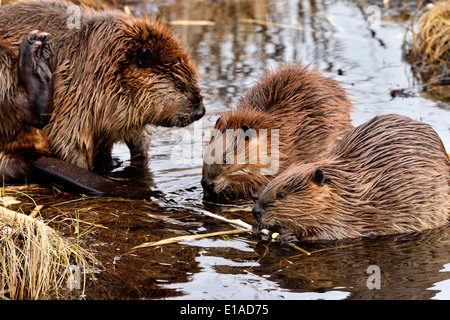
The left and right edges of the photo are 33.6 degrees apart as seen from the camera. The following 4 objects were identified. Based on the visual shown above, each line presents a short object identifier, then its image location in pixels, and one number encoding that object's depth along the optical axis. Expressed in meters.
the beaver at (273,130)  4.53
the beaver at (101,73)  4.77
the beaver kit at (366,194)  3.89
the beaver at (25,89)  4.51
